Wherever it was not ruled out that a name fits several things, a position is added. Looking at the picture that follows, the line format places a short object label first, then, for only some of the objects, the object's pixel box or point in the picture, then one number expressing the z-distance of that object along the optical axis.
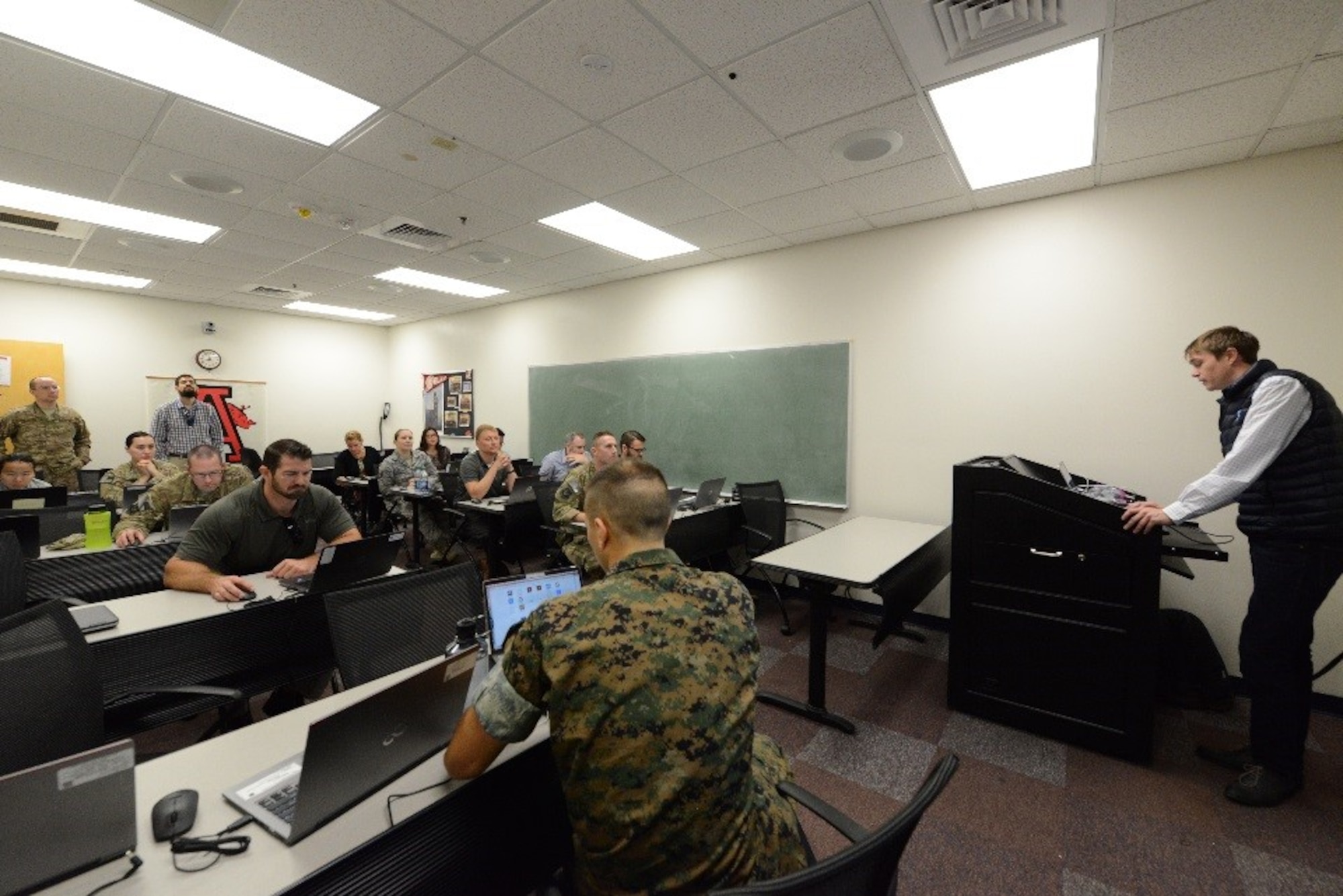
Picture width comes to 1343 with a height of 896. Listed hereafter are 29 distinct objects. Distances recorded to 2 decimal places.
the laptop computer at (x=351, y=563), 2.02
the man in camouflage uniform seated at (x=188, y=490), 2.99
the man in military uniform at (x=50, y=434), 4.75
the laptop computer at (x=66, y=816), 0.76
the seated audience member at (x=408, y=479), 4.85
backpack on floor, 2.78
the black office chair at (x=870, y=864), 0.66
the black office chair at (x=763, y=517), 4.17
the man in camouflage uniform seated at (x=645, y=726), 0.98
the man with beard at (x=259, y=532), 2.26
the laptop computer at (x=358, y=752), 0.95
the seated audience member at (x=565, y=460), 4.79
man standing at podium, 1.98
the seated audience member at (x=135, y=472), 3.92
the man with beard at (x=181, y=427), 5.34
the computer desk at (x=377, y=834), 0.94
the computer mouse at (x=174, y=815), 1.00
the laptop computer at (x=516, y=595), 1.64
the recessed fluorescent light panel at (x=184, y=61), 1.94
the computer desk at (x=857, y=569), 2.62
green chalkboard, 4.29
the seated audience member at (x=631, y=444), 4.38
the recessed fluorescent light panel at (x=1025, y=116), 2.23
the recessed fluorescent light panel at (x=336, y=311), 6.92
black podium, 2.31
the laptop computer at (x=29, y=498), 2.93
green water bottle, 2.61
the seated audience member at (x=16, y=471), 3.39
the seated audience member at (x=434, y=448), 6.10
